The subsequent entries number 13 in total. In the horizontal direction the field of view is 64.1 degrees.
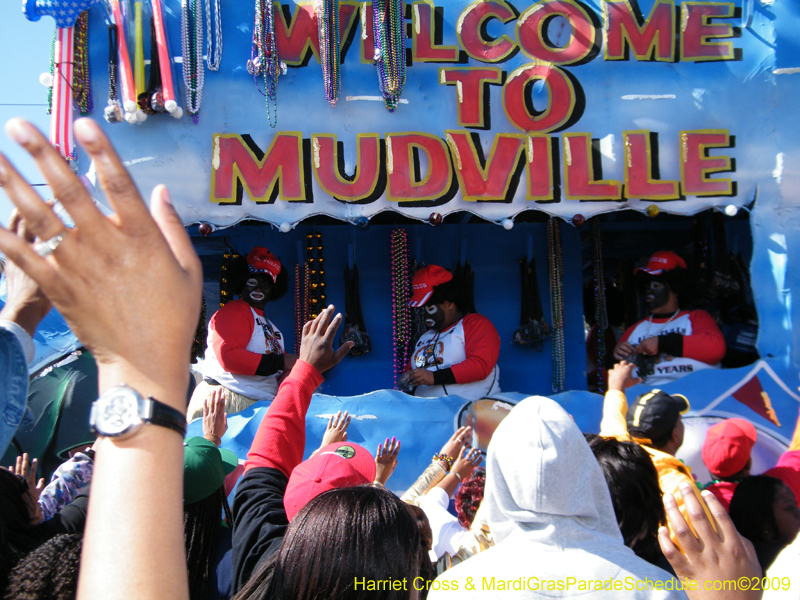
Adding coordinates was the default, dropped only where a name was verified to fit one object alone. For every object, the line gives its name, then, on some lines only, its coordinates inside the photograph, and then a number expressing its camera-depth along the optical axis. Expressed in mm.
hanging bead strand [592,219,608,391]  5461
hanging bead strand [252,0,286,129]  4059
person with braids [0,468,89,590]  1273
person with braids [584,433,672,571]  1950
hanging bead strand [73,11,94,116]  3943
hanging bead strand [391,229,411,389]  5223
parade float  3977
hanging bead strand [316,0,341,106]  4102
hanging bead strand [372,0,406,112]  4129
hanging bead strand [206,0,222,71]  4098
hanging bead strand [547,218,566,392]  5297
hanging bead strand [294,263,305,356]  5340
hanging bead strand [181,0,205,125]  4039
